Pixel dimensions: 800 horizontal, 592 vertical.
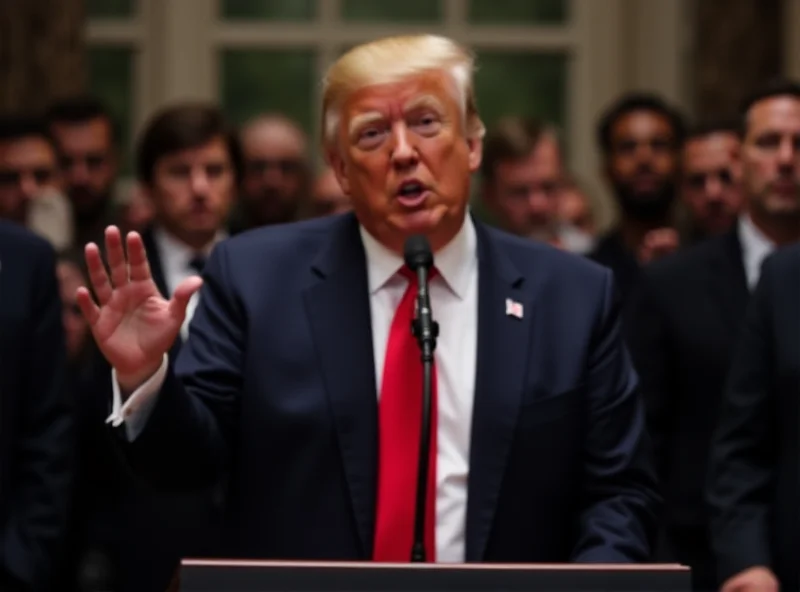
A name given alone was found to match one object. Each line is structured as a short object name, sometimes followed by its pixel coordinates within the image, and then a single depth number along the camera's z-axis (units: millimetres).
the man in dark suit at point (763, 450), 7954
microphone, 5660
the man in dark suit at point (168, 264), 9889
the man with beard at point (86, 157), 11869
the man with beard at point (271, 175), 11885
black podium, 4891
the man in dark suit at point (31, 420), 8380
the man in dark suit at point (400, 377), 6613
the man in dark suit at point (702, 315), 9561
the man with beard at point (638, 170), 11306
